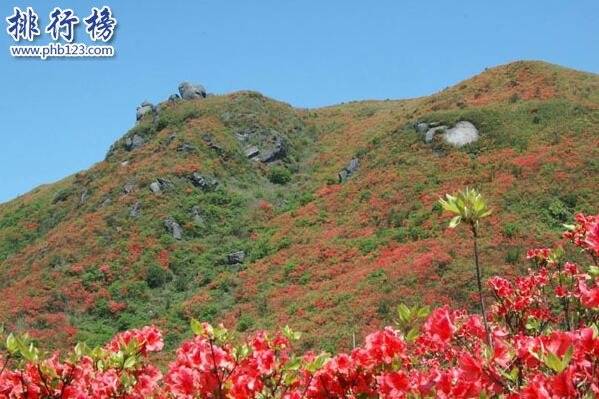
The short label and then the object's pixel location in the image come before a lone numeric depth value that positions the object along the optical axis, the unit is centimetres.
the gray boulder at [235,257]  2758
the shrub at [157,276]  2636
